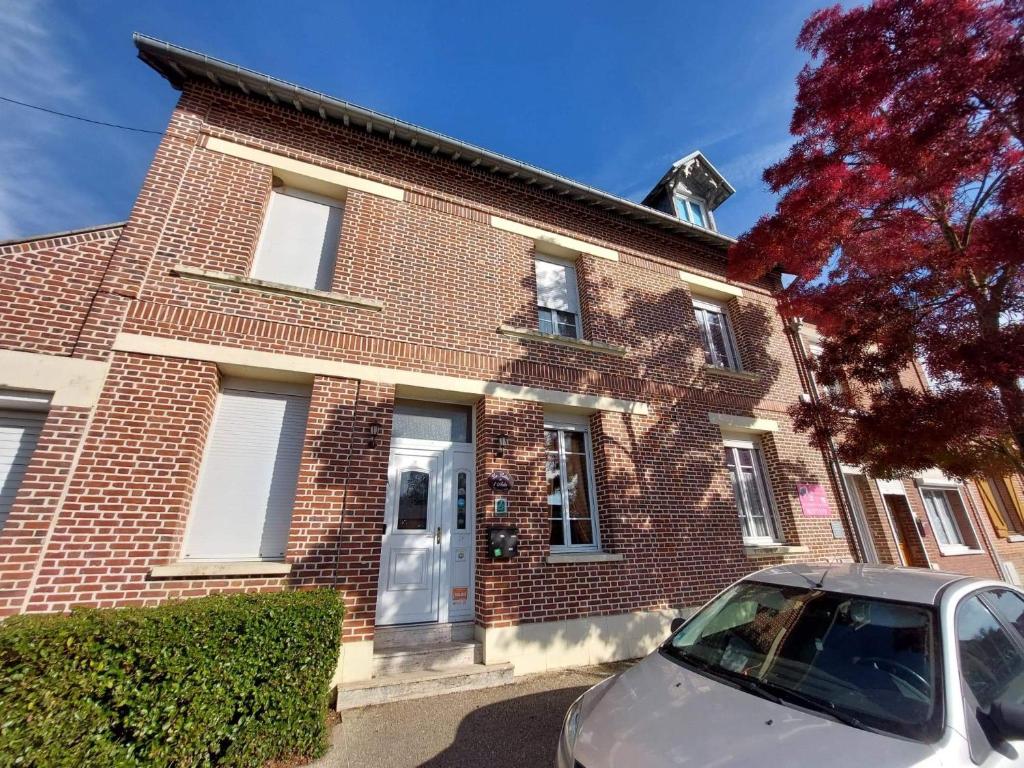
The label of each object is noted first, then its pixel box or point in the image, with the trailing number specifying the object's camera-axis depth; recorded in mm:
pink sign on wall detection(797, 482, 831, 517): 7840
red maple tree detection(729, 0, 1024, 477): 5414
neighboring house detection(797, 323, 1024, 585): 9141
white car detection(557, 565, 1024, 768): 1854
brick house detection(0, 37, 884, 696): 4293
